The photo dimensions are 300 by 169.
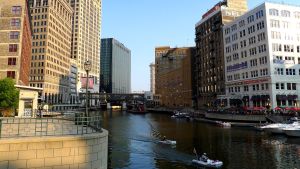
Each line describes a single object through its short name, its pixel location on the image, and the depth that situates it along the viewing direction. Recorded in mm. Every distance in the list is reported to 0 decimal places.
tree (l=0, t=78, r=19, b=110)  52906
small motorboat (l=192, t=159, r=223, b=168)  33312
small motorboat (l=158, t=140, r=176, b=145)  48394
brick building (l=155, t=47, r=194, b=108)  162162
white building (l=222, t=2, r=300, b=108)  86875
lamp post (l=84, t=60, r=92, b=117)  25281
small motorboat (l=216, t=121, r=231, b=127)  77375
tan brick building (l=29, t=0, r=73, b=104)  135500
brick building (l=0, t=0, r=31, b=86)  75812
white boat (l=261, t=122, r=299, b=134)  60512
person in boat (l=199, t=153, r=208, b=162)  34281
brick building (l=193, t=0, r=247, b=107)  120562
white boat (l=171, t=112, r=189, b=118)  117275
